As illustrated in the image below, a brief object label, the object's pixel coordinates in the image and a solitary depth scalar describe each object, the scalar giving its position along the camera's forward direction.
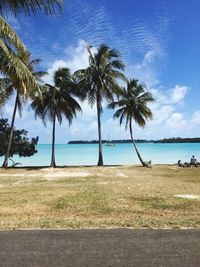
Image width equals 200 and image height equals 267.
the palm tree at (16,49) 7.30
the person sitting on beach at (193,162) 20.06
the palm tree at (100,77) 19.55
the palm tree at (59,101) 19.90
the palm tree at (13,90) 17.81
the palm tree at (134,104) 20.73
